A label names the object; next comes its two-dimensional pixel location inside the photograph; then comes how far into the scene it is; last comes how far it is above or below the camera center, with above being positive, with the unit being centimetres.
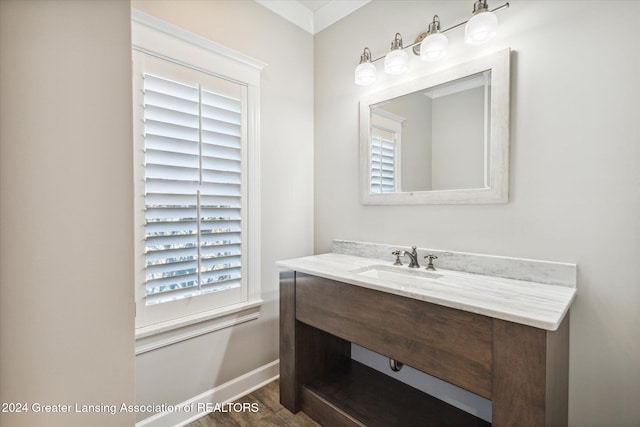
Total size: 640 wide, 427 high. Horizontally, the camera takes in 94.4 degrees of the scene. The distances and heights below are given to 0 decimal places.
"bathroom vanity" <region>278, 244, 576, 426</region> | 96 -51
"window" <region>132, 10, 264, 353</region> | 153 +15
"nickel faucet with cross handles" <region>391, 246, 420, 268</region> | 168 -27
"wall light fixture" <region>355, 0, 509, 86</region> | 137 +87
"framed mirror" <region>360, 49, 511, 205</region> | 145 +41
